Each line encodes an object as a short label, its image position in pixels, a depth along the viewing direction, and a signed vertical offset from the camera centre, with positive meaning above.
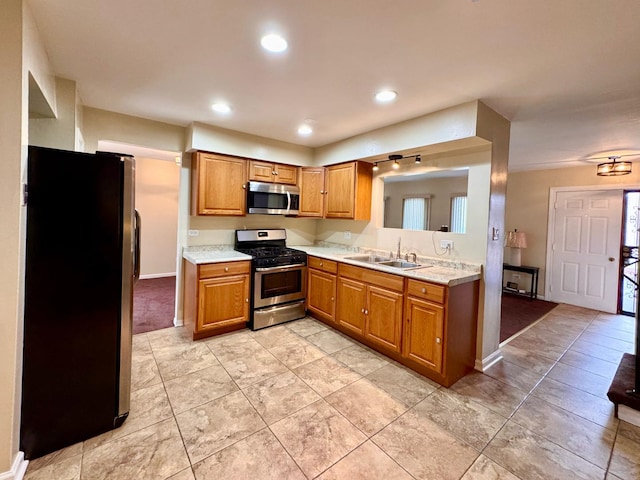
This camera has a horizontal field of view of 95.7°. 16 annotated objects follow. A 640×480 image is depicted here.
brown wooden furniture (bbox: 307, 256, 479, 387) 2.51 -0.78
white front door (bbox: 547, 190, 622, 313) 4.64 -0.05
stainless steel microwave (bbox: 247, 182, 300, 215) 3.77 +0.47
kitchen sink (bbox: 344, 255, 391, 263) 3.71 -0.28
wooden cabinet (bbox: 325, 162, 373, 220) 3.86 +0.63
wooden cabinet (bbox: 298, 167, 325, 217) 4.29 +0.63
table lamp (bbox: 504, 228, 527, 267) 5.36 -0.01
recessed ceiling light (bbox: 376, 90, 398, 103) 2.40 +1.21
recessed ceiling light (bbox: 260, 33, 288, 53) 1.73 +1.17
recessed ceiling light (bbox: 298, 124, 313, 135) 3.41 +1.28
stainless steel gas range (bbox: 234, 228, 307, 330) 3.57 -0.58
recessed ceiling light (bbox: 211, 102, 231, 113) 2.82 +1.23
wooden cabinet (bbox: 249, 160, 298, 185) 3.83 +0.84
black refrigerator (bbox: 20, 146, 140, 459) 1.68 -0.44
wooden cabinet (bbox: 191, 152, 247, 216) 3.43 +0.57
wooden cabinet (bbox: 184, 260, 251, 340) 3.20 -0.76
